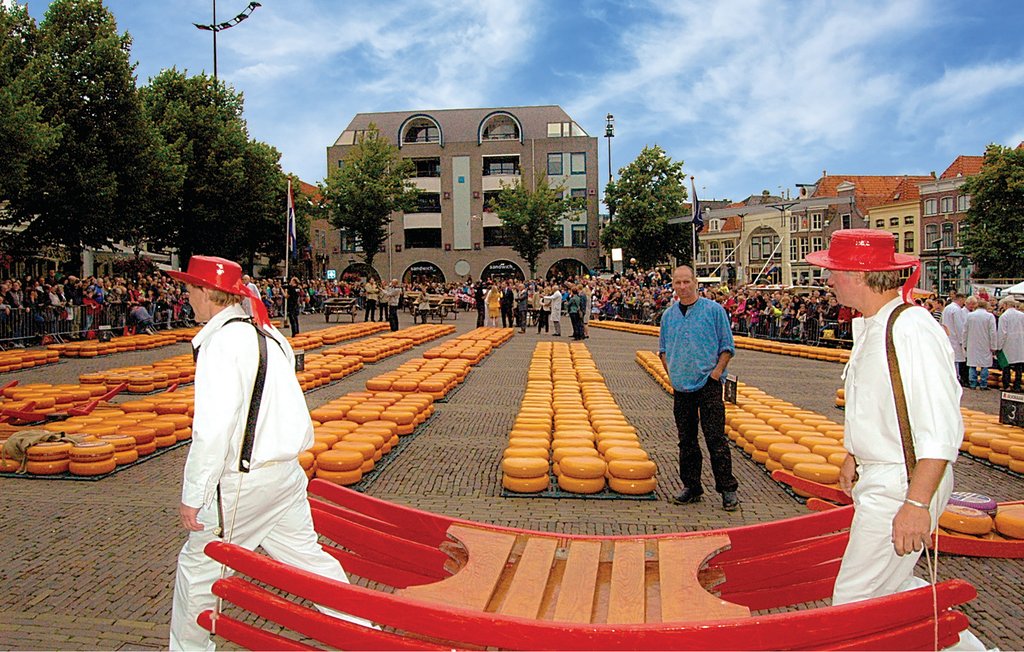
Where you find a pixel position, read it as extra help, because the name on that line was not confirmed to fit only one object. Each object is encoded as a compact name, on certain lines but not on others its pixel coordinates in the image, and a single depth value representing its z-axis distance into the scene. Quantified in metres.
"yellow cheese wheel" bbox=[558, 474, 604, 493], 6.42
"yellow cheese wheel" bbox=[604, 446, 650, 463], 6.54
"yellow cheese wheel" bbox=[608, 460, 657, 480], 6.30
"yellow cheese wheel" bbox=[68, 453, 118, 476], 6.98
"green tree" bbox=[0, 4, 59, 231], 18.11
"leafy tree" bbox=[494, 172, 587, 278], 53.78
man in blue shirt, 6.05
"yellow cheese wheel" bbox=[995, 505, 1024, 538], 4.95
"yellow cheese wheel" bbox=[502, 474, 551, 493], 6.47
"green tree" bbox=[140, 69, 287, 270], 32.91
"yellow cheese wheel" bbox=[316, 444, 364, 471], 6.54
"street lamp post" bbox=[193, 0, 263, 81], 35.75
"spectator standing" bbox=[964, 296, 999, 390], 14.05
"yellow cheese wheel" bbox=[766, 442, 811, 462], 7.05
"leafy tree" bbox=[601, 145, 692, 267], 52.44
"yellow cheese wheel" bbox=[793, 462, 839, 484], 6.18
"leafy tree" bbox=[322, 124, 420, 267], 45.53
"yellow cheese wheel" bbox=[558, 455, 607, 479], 6.38
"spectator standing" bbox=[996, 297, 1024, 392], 13.72
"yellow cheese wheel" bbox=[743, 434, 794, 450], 7.54
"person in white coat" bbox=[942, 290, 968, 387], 14.90
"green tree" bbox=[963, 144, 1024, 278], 47.31
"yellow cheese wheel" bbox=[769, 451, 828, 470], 6.54
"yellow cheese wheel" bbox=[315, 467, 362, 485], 6.54
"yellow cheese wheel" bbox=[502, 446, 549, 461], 6.76
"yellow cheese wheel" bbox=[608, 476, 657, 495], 6.33
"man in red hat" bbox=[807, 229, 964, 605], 2.56
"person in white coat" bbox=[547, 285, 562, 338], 26.97
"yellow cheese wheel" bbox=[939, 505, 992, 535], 4.99
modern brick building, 60.22
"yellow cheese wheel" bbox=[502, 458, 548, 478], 6.46
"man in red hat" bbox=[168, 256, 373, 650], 3.09
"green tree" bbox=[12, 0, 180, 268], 23.45
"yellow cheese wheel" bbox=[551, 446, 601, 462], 6.69
